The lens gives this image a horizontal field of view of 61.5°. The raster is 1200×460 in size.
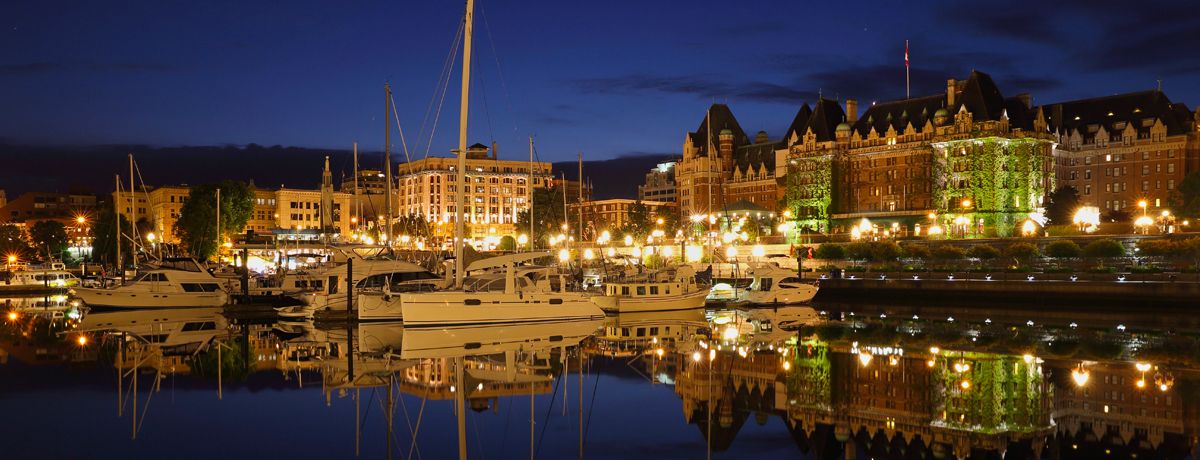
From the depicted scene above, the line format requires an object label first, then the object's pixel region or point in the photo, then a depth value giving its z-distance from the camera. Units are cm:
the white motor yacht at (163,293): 5800
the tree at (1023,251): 7038
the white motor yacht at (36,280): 8081
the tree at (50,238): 12408
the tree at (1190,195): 9053
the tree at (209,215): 10162
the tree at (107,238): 10725
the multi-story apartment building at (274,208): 15975
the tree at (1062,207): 9988
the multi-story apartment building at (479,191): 18100
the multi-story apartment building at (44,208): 16862
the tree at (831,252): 8050
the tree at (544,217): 11552
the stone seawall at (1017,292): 5459
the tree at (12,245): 11806
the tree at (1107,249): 6706
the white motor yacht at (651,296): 5350
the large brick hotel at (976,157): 10100
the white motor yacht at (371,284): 4624
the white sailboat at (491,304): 4156
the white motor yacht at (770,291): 6108
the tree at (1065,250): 6876
